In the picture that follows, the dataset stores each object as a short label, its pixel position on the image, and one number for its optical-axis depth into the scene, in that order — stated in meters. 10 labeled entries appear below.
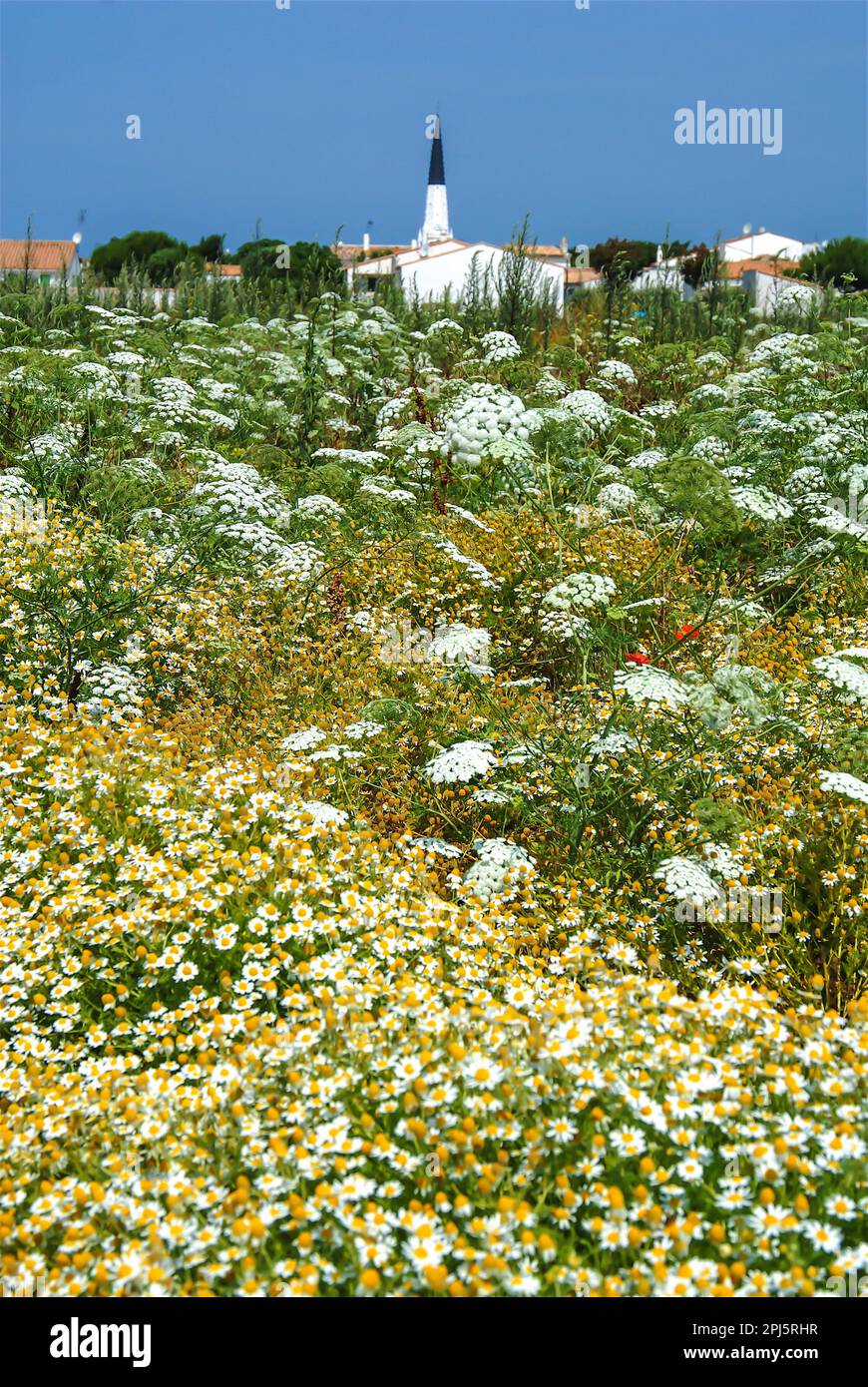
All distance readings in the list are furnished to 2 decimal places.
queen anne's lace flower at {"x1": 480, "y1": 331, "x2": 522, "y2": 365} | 8.12
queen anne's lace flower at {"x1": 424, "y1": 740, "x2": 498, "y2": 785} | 3.88
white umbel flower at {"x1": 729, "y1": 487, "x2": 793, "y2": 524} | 5.05
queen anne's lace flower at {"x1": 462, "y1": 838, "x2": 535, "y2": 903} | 3.65
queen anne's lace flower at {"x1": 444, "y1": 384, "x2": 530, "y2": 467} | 6.01
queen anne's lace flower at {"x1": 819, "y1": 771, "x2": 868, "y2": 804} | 3.57
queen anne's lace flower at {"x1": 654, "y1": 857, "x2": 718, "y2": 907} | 3.48
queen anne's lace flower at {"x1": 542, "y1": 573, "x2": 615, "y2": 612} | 4.46
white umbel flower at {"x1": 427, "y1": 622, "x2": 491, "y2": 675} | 4.76
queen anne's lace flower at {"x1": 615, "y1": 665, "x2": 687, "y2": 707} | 3.63
